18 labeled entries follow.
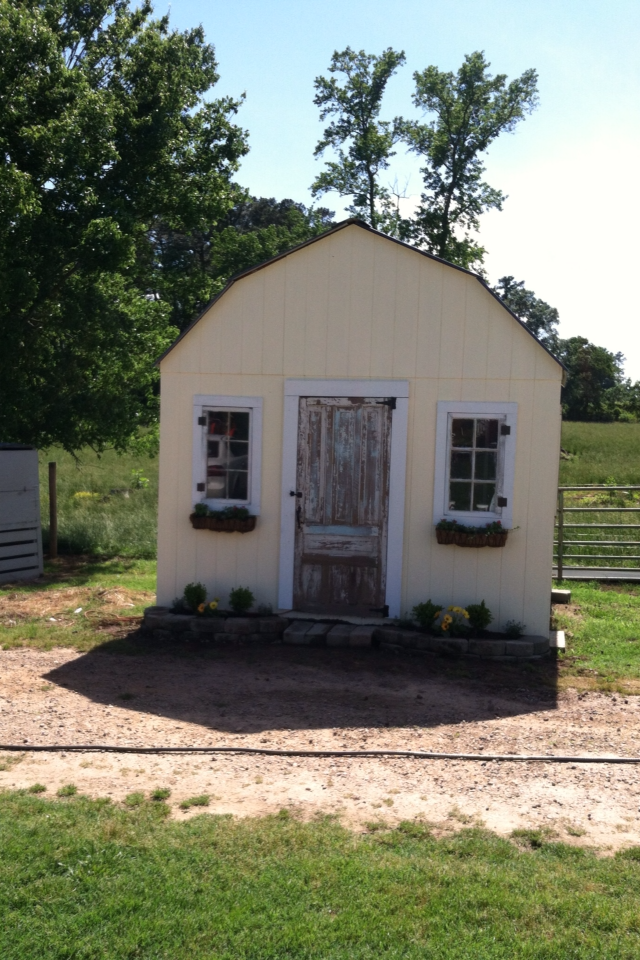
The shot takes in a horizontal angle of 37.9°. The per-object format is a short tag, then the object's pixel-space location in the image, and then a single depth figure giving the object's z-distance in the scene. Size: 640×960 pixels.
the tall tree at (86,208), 13.17
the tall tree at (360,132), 28.53
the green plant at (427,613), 8.59
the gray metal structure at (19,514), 12.09
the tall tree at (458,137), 28.31
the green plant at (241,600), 9.08
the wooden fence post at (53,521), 14.28
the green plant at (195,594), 9.18
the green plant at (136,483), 20.85
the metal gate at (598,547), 13.14
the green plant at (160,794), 4.96
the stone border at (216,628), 8.85
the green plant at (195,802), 4.86
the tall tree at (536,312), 61.94
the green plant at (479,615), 8.54
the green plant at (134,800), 4.85
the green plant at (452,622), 8.50
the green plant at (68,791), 4.96
